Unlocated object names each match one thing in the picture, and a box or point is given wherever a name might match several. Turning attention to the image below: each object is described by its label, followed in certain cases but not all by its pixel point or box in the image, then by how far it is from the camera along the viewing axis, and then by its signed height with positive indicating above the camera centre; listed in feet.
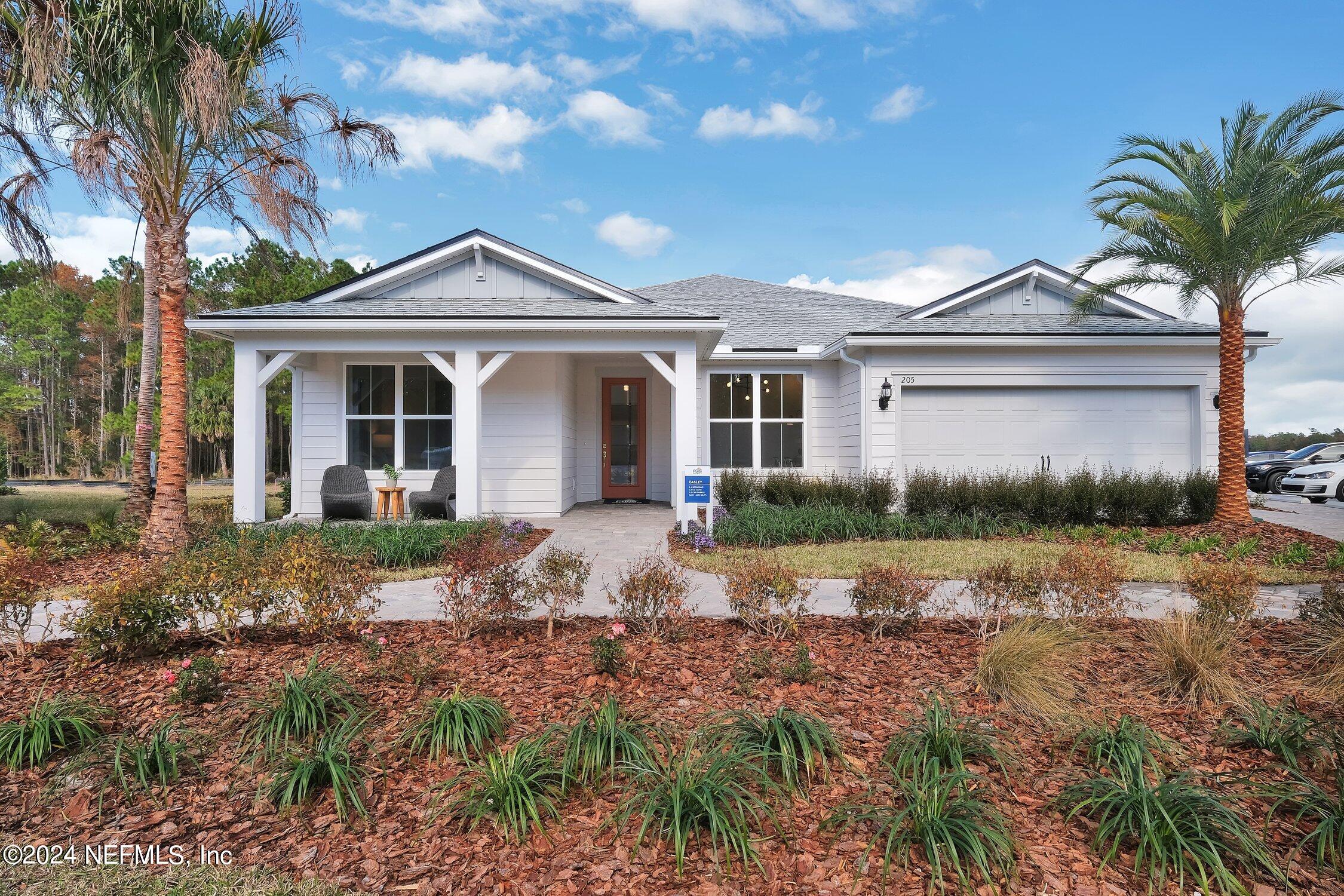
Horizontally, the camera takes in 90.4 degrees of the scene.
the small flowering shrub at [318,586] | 13.79 -2.95
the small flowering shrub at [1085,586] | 14.40 -3.12
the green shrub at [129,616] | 12.56 -3.31
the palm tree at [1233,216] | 30.76 +10.79
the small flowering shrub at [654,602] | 14.15 -3.35
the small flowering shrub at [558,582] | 14.51 -3.05
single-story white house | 31.99 +3.56
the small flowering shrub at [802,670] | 11.62 -3.98
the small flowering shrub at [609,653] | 12.03 -3.78
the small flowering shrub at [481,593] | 14.33 -3.24
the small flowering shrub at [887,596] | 14.42 -3.32
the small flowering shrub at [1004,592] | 14.51 -3.24
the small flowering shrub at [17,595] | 13.00 -2.94
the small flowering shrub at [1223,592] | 13.75 -3.13
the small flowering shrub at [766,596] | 14.08 -3.25
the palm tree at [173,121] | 22.95 +12.50
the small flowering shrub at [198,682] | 11.03 -3.95
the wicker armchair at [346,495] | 31.94 -2.44
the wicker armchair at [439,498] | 32.96 -2.63
